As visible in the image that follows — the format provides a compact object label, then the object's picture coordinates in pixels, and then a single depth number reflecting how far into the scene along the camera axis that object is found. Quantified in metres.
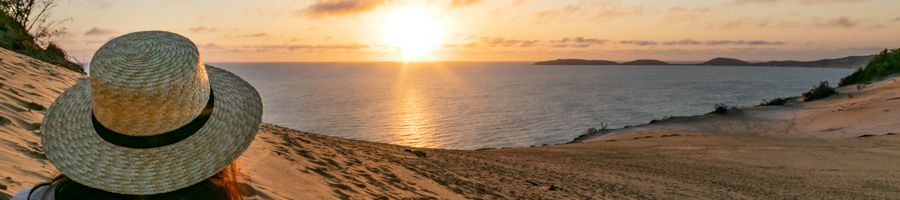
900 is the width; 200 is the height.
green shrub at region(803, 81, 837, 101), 39.84
